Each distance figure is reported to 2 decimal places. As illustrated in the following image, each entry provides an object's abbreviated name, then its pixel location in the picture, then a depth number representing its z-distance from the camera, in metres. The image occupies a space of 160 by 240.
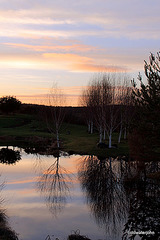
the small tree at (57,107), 40.33
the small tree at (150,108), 19.09
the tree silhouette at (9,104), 81.31
